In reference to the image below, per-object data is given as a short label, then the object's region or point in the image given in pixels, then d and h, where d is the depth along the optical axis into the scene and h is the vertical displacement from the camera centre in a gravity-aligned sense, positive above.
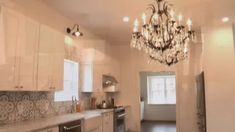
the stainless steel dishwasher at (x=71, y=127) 3.33 -0.63
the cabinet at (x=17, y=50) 2.73 +0.45
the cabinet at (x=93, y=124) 4.28 -0.77
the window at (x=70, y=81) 4.95 +0.10
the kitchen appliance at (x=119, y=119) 6.30 -0.95
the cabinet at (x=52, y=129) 2.92 -0.56
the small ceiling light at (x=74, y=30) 4.91 +1.22
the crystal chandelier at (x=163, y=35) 3.74 +0.80
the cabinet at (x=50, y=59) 3.45 +0.42
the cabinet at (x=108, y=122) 5.48 -0.90
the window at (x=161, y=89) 11.80 -0.22
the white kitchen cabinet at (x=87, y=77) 5.64 +0.20
